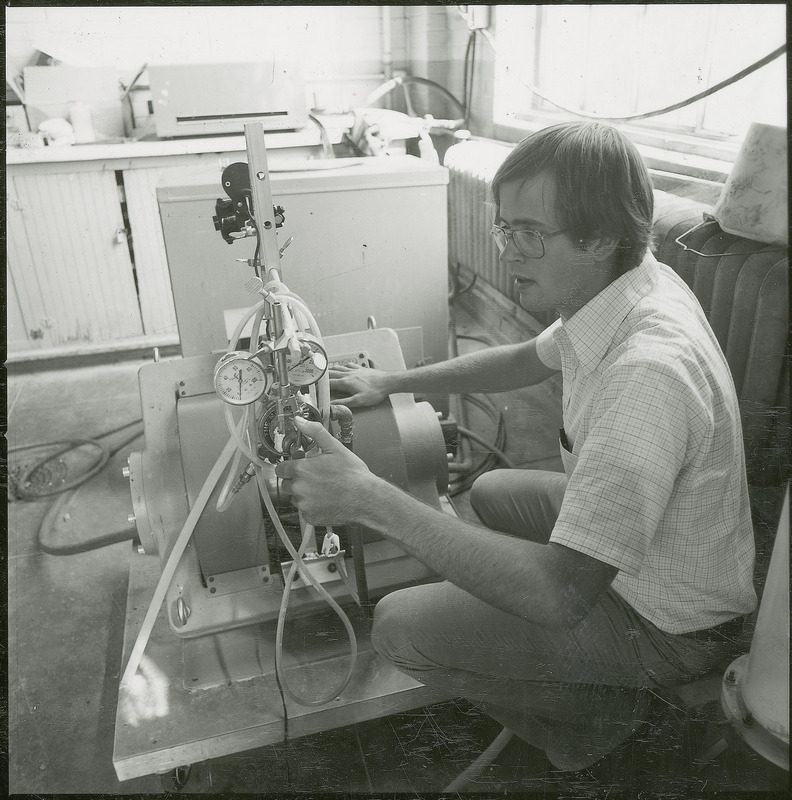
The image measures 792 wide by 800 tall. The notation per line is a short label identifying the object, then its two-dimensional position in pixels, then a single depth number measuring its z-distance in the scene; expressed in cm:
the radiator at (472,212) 154
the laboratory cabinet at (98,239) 242
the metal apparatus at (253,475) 103
